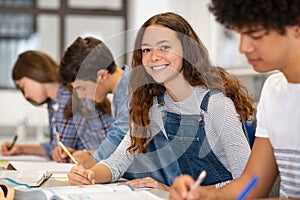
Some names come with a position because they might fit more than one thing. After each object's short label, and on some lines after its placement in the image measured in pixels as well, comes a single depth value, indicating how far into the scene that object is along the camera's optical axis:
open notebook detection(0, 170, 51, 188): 2.25
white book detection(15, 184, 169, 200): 1.96
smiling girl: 2.33
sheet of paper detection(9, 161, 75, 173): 2.63
